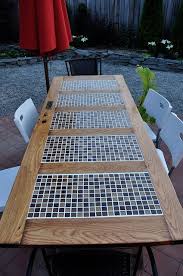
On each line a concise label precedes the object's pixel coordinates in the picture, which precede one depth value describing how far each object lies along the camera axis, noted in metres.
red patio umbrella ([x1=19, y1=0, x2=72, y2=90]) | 2.61
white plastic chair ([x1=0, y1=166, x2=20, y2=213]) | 1.87
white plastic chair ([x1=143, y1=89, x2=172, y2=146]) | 2.55
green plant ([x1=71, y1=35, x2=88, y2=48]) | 7.29
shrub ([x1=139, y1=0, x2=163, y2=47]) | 6.41
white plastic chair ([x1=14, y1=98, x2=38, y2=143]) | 2.19
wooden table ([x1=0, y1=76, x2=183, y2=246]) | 1.12
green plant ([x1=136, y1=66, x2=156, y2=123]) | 3.55
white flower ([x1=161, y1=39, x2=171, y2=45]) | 6.54
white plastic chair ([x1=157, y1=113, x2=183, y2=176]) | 1.98
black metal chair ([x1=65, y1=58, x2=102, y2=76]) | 4.46
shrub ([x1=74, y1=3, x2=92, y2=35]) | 7.32
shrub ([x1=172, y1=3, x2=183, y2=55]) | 6.33
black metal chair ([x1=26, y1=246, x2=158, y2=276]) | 1.48
